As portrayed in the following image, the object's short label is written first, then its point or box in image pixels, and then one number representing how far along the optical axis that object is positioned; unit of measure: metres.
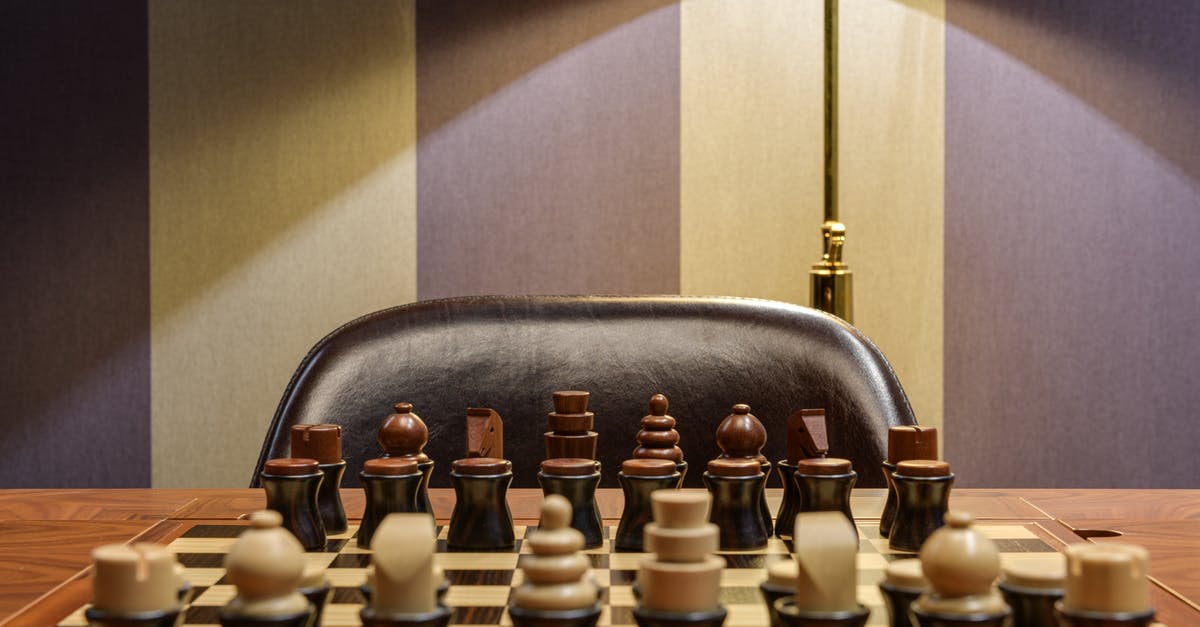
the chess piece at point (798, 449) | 1.12
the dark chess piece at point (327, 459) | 1.15
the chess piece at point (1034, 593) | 0.74
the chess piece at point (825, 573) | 0.71
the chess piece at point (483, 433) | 1.15
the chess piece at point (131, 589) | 0.69
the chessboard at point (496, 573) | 0.85
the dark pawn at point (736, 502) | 1.06
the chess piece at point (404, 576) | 0.70
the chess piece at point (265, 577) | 0.69
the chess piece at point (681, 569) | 0.72
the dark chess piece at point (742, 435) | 1.11
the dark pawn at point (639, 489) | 1.06
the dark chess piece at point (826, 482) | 1.05
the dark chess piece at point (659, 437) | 1.16
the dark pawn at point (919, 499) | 1.04
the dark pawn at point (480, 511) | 1.07
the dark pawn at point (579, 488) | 1.06
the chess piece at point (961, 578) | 0.69
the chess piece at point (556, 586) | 0.71
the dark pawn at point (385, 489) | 1.08
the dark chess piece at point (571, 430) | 1.22
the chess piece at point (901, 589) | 0.76
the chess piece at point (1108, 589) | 0.66
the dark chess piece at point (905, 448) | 1.11
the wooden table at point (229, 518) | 0.94
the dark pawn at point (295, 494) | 1.06
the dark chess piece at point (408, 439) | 1.14
